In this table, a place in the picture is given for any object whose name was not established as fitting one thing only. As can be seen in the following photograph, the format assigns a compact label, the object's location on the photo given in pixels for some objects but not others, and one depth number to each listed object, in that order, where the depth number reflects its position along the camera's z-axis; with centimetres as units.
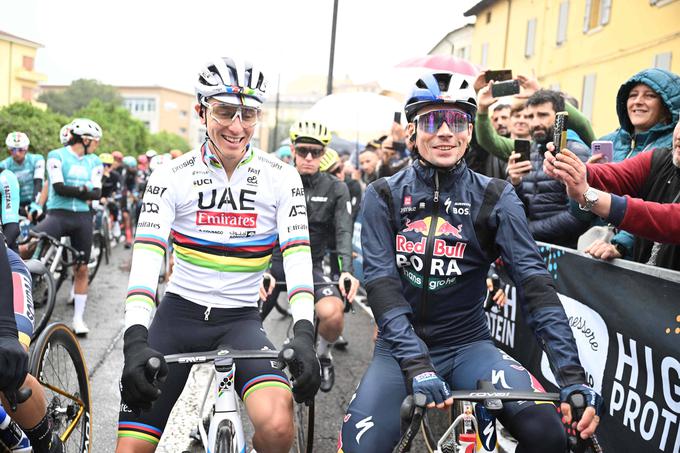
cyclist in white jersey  303
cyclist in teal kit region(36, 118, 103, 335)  815
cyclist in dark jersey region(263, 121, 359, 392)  589
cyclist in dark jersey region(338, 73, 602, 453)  289
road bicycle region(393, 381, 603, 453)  238
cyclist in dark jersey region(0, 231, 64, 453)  255
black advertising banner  331
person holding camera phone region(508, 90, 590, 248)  525
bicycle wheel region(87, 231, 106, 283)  1046
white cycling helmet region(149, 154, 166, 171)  1535
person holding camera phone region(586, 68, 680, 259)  419
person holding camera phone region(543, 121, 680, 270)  303
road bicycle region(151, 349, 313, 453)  269
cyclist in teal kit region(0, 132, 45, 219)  1080
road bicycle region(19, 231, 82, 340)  681
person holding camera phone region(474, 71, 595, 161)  557
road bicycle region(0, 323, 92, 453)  350
